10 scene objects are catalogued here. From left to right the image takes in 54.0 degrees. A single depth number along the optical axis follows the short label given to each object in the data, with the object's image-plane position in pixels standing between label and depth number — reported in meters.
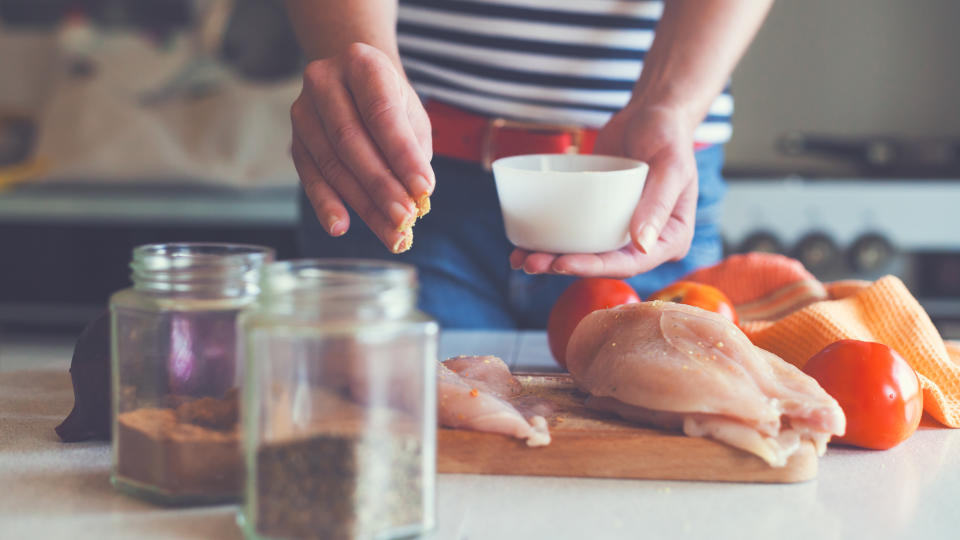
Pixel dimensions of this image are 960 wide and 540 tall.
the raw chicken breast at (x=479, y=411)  0.77
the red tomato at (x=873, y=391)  0.82
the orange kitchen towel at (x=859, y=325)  0.94
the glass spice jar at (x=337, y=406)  0.60
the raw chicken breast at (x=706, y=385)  0.76
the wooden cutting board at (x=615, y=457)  0.76
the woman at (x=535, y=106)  1.10
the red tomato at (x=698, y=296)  1.07
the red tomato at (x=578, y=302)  1.07
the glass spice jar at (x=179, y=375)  0.68
